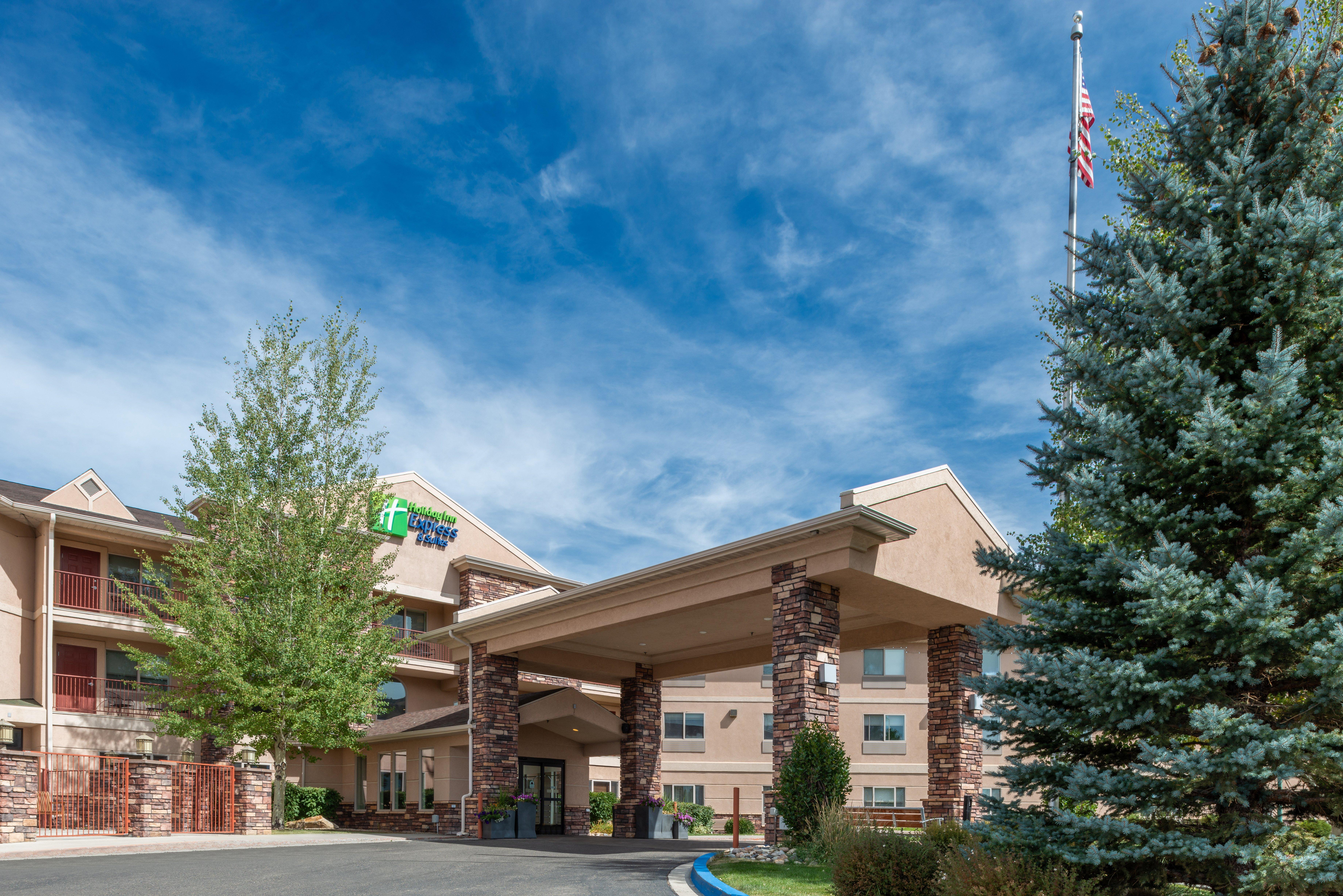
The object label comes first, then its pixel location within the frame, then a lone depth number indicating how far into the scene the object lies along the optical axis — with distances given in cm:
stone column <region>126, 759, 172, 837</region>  1777
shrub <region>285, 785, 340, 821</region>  2836
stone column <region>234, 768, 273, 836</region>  1978
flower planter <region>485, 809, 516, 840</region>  2200
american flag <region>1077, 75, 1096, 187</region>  2172
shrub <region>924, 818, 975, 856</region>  866
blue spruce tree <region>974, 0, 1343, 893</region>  705
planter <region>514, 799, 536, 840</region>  2298
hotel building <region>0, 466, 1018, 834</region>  1650
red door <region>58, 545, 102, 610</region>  2648
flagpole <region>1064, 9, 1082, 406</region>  2181
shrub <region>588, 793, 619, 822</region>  3238
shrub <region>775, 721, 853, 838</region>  1454
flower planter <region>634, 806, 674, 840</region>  2444
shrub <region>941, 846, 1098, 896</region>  688
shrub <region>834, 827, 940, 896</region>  858
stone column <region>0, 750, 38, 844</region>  1644
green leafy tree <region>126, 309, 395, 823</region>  2267
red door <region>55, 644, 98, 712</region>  2586
